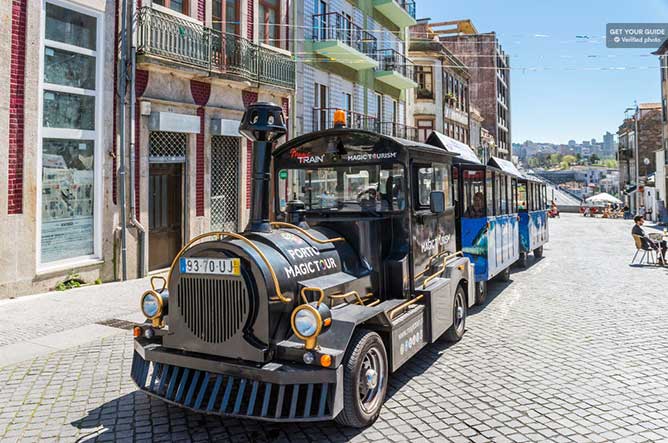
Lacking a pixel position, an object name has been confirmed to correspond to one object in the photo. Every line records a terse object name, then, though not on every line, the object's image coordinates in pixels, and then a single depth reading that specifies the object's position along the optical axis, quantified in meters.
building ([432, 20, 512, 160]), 48.56
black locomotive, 3.91
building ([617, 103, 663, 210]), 52.78
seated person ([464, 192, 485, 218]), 9.50
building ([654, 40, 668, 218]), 38.22
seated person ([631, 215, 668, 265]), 14.72
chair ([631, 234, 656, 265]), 14.93
